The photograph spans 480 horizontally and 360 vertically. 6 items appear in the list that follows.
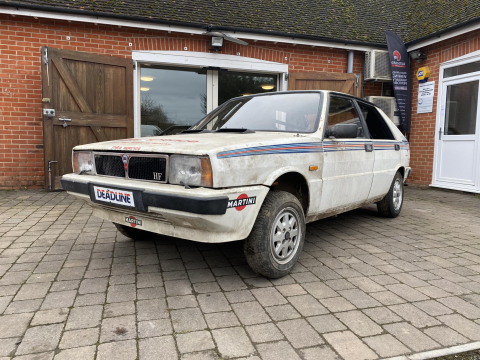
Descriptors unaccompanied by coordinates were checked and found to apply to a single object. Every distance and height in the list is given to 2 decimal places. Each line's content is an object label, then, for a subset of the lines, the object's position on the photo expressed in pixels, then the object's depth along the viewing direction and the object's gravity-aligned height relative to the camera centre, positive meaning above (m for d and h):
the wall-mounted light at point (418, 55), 8.50 +2.20
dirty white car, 2.32 -0.27
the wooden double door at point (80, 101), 6.32 +0.70
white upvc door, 7.28 +0.24
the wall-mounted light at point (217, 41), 7.49 +2.13
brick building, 6.56 +1.66
